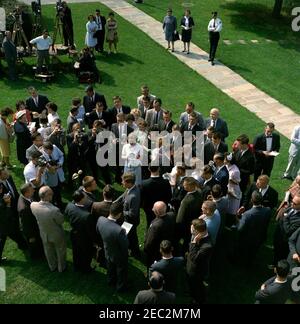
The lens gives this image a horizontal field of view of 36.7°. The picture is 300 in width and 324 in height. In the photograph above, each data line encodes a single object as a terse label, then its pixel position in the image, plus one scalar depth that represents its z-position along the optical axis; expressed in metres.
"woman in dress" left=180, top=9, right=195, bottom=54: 16.59
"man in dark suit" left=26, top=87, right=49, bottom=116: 11.30
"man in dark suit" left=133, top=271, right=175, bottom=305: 5.82
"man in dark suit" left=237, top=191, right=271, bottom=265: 7.34
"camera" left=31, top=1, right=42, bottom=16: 17.06
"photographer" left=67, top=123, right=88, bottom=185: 9.54
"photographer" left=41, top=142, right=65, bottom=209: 8.73
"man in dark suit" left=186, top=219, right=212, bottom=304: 6.54
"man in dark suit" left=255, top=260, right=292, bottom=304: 6.16
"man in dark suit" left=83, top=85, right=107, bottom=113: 11.20
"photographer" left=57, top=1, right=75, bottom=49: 16.38
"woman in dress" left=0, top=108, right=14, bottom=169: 10.00
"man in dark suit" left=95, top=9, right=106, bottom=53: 16.78
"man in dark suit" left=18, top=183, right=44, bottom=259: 7.48
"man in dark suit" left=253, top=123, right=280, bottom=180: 9.72
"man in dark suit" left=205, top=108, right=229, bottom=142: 10.05
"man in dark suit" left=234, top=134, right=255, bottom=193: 8.91
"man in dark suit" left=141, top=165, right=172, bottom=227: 8.06
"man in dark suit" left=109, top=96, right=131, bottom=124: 10.77
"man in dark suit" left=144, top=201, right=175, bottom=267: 7.03
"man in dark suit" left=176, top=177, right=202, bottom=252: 7.55
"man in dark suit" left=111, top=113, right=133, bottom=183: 10.02
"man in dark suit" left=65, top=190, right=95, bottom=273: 7.20
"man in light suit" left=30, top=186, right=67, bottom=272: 7.16
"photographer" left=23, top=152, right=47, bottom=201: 8.28
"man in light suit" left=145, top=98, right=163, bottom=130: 10.65
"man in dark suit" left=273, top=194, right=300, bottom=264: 7.30
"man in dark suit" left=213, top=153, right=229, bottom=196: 8.37
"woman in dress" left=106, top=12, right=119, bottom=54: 16.81
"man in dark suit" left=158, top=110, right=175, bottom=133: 10.39
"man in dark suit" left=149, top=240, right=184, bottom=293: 6.32
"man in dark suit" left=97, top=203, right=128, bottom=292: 6.86
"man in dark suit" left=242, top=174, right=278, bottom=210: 7.89
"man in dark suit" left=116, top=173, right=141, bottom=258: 7.66
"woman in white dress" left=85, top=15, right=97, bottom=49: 16.33
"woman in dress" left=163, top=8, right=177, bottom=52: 16.98
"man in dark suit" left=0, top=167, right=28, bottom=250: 7.88
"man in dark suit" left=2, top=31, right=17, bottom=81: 14.40
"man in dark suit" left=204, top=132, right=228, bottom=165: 9.18
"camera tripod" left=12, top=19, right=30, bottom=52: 15.88
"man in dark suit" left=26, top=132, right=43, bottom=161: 8.88
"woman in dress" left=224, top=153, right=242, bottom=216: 8.44
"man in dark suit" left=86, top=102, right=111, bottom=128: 10.65
